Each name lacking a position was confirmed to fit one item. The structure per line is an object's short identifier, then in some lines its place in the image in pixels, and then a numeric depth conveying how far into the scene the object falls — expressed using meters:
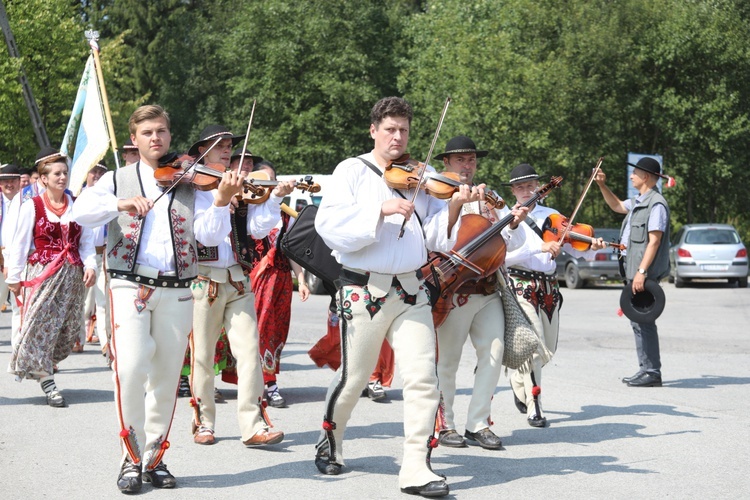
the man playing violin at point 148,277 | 5.58
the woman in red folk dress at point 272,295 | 8.90
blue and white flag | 9.04
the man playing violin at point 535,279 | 7.64
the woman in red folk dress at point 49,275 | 8.53
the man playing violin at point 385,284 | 5.57
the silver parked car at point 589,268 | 24.02
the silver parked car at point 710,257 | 24.97
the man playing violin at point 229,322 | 6.85
